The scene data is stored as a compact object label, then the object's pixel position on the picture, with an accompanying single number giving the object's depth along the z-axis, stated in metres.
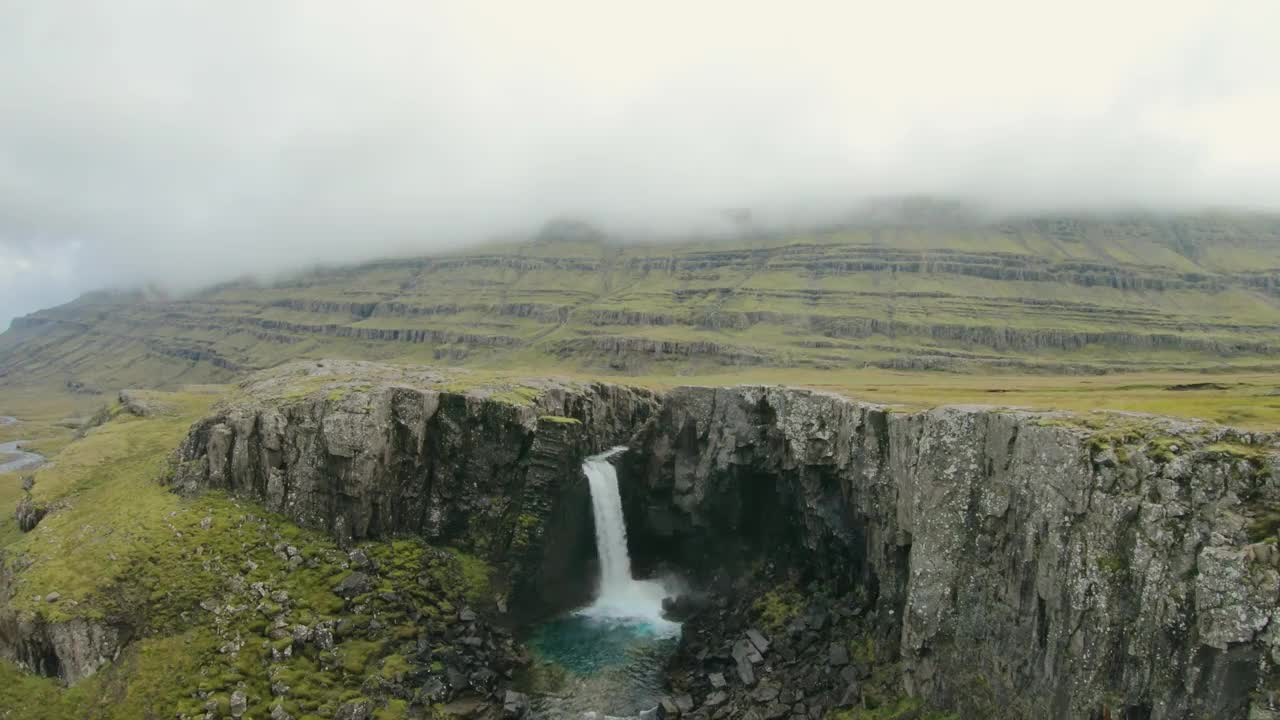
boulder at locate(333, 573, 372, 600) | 44.22
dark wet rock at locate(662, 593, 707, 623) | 53.91
